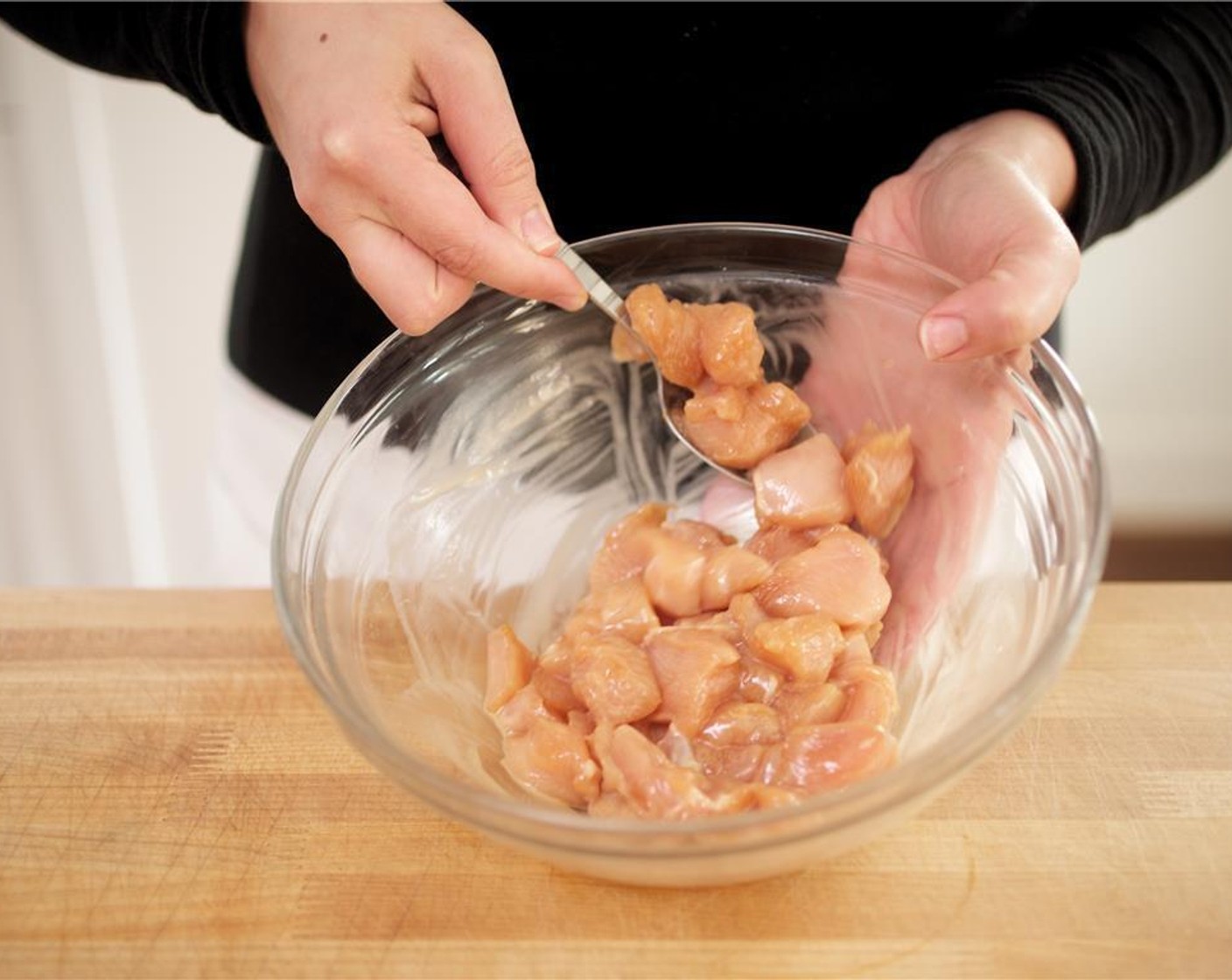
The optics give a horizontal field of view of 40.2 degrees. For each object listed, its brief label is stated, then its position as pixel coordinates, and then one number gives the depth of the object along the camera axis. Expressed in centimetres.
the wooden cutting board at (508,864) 51
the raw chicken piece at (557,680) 56
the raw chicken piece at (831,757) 50
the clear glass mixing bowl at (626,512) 47
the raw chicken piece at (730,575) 58
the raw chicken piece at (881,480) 58
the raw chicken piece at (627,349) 63
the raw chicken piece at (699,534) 60
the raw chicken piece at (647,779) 49
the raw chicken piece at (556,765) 53
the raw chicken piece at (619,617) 57
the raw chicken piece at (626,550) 60
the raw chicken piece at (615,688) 54
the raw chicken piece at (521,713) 55
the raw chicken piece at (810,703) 53
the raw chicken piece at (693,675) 54
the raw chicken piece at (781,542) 60
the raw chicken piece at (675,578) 58
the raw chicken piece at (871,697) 52
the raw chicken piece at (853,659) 54
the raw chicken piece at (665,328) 60
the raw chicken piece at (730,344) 59
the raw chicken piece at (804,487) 59
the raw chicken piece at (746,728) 53
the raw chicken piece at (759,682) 55
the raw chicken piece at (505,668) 56
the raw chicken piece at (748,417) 61
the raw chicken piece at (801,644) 54
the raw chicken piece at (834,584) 56
